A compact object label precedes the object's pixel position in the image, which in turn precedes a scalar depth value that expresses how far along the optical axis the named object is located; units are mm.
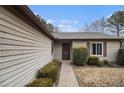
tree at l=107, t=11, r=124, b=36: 16293
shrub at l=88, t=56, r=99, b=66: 7631
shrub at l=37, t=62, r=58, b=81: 3630
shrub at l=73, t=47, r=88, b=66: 7060
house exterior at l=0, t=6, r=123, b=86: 1949
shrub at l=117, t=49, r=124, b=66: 7555
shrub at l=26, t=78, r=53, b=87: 2737
